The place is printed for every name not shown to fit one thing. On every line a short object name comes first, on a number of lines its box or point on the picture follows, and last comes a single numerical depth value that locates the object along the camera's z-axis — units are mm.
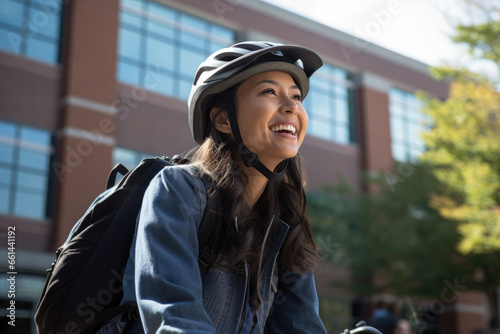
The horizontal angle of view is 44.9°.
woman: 1937
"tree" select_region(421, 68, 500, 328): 13125
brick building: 17234
